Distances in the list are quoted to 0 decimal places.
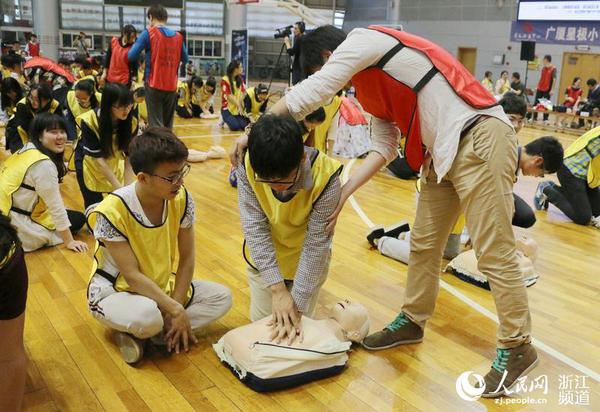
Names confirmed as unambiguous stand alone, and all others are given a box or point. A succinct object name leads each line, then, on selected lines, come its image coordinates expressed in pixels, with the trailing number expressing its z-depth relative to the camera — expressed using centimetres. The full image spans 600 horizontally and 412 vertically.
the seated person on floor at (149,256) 194
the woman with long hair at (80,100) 477
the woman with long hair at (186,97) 905
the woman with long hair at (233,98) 782
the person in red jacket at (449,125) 178
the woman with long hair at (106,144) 325
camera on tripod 909
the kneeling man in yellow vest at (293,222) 195
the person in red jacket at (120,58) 590
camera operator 838
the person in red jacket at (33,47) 1304
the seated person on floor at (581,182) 413
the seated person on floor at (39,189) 299
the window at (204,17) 1659
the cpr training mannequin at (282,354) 190
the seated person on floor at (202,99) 898
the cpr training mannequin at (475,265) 294
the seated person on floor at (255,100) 694
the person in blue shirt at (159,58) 479
